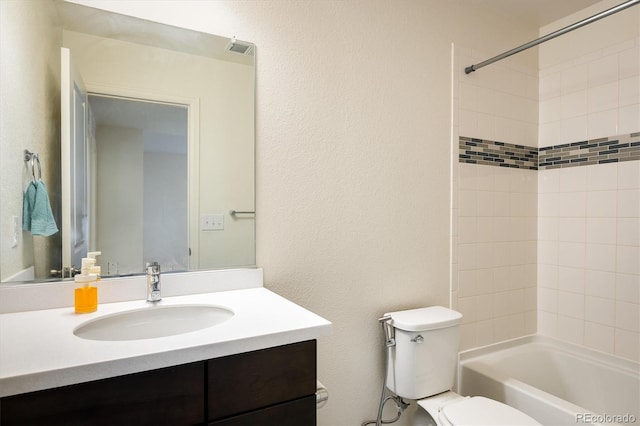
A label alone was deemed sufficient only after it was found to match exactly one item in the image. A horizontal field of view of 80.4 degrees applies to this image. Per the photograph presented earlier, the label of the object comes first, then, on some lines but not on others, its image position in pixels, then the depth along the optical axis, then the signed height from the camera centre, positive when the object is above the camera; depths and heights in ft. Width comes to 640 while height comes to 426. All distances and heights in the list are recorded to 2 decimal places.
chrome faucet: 4.09 -0.79
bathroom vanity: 2.46 -1.19
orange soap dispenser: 3.68 -0.80
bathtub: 5.63 -2.86
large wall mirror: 3.79 +0.75
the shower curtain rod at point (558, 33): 4.74 +2.57
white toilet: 5.42 -2.20
